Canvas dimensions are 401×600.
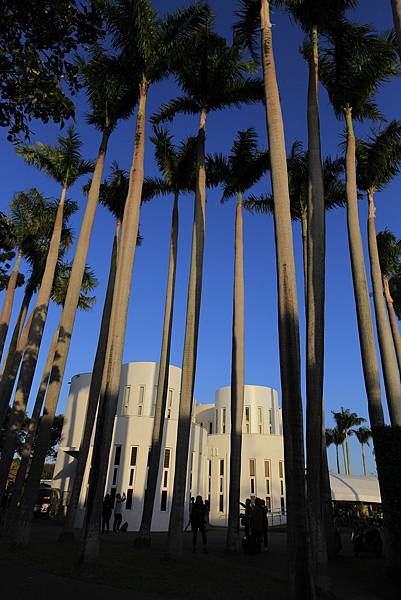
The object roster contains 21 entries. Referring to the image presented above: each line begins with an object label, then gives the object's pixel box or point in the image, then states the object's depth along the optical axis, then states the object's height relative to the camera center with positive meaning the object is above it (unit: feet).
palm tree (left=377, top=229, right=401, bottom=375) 79.20 +45.56
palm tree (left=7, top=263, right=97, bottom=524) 60.42 +25.05
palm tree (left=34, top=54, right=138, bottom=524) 50.65 +44.93
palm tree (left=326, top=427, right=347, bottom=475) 253.24 +50.29
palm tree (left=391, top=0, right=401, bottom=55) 24.11 +25.60
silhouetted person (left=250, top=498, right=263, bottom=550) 49.34 +0.93
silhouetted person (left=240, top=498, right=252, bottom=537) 51.78 +1.47
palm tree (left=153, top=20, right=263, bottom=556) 47.85 +50.70
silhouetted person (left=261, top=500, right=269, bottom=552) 50.33 +0.39
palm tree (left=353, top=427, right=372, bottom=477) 254.88 +52.15
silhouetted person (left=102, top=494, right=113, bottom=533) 67.21 +1.96
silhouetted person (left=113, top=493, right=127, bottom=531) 76.08 +2.00
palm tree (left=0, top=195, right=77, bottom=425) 72.02 +40.32
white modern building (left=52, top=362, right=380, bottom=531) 90.74 +17.49
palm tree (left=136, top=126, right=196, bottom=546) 58.08 +46.04
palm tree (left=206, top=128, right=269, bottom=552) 51.11 +32.83
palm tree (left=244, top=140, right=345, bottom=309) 62.64 +44.15
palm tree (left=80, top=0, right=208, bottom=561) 38.63 +45.03
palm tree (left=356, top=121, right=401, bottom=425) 54.75 +42.43
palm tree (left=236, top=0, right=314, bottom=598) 23.42 +10.55
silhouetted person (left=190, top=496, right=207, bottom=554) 47.72 +1.00
